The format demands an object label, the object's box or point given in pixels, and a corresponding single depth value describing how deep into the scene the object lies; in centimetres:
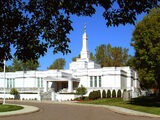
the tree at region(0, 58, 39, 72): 8288
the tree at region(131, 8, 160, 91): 3167
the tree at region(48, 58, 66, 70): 9548
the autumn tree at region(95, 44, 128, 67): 7856
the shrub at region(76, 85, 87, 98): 4306
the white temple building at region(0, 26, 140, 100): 5112
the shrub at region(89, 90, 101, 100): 4231
